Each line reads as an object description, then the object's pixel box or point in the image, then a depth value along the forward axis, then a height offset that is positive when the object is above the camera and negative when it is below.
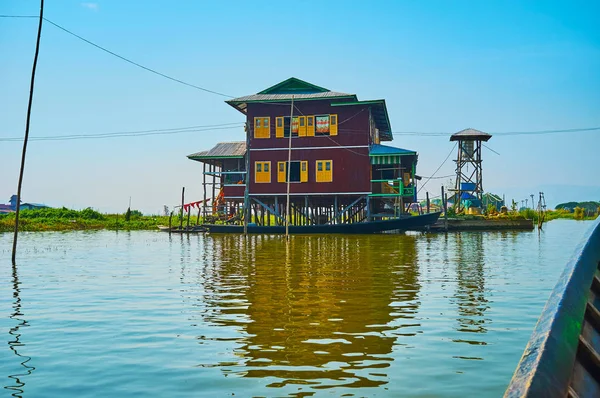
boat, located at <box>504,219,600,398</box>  1.97 -0.47
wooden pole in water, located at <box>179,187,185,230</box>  40.99 +2.16
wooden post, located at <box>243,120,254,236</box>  35.97 +3.27
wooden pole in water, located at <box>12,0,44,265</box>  18.78 +3.75
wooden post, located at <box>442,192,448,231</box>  38.08 +0.66
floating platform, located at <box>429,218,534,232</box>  41.00 +0.15
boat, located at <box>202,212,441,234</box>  34.56 +0.00
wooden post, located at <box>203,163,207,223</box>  40.44 +1.80
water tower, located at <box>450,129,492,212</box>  45.41 +5.36
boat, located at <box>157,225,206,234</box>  40.25 -0.17
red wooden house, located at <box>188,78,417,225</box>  35.69 +4.69
